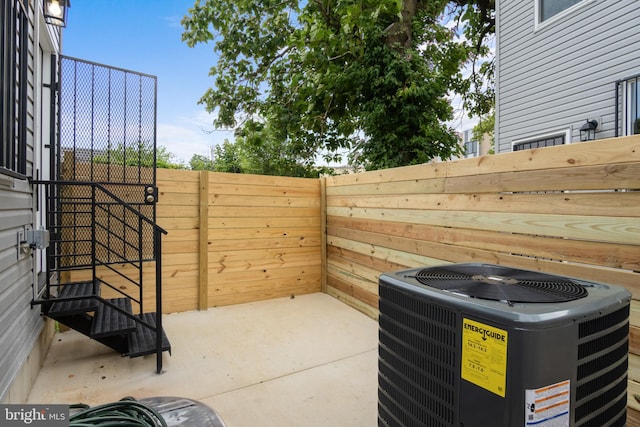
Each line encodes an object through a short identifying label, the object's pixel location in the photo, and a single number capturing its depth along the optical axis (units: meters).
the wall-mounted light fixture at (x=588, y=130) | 4.23
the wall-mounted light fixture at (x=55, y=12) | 2.72
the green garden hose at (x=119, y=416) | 1.21
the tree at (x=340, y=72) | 5.45
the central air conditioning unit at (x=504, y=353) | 0.84
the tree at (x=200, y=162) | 14.24
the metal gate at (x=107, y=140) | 3.03
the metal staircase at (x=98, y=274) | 2.41
